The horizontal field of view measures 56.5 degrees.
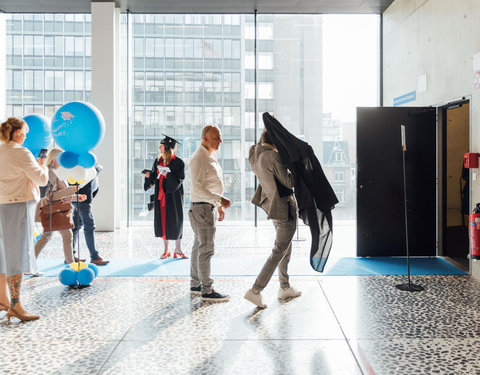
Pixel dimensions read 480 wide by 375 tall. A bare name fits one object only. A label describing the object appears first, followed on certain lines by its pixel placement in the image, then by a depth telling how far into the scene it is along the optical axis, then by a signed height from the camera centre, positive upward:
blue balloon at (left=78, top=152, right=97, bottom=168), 4.03 +0.27
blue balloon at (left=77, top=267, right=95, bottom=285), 4.24 -0.82
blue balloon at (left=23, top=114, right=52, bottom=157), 4.19 +0.54
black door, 5.87 +0.21
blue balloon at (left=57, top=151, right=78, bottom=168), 3.94 +0.27
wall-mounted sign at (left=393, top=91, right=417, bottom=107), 6.64 +1.46
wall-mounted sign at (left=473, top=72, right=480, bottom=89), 4.62 +1.16
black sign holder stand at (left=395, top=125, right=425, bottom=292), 4.17 -0.91
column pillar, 8.05 +1.69
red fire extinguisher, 4.46 -0.42
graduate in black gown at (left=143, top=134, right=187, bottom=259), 5.43 -0.03
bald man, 3.77 -0.08
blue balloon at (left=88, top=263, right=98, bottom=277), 4.42 -0.78
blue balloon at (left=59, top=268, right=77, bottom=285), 4.20 -0.81
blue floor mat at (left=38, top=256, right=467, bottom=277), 4.92 -0.89
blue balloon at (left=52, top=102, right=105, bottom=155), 3.90 +0.55
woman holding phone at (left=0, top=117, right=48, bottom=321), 3.32 -0.14
